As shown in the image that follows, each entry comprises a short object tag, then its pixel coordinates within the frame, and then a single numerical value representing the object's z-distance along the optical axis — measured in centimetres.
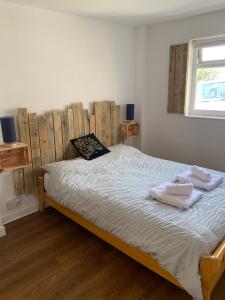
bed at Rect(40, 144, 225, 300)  153
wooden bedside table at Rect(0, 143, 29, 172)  232
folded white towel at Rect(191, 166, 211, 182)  223
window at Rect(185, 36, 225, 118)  307
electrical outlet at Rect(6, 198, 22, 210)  262
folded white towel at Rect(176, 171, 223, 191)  217
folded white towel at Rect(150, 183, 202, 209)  185
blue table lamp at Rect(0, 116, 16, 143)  224
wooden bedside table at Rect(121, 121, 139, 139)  361
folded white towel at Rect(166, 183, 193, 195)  192
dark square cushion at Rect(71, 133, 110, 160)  295
